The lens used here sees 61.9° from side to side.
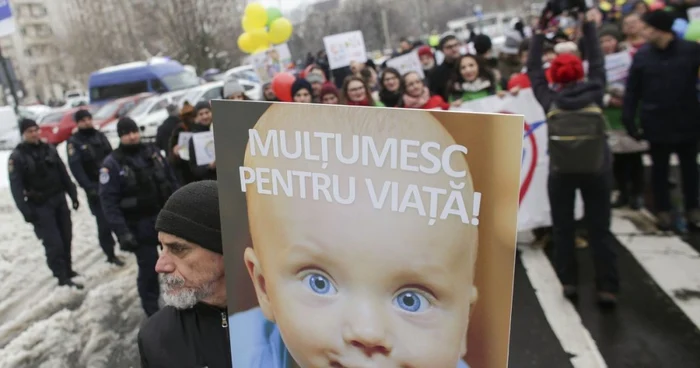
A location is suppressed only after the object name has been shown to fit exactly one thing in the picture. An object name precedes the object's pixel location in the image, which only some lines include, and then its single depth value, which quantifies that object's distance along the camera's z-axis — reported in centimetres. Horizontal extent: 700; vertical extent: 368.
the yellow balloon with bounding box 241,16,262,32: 1223
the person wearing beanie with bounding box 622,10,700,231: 493
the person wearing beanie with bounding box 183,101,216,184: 535
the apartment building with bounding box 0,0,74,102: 5959
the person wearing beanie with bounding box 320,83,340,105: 583
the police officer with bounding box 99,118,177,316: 454
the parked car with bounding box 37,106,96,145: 1933
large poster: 116
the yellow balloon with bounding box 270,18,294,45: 1236
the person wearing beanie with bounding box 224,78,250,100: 607
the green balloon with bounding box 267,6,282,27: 1258
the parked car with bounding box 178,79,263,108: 1699
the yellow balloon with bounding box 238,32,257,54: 1231
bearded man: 186
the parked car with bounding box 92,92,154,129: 1875
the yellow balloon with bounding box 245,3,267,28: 1210
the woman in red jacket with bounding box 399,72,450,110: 513
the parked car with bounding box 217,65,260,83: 2509
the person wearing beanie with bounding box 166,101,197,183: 585
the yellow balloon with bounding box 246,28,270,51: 1224
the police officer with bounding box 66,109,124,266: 620
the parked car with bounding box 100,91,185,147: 1650
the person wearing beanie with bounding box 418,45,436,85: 916
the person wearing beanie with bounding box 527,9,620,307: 394
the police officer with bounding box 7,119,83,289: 578
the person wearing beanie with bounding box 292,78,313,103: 607
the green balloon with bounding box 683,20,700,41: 614
